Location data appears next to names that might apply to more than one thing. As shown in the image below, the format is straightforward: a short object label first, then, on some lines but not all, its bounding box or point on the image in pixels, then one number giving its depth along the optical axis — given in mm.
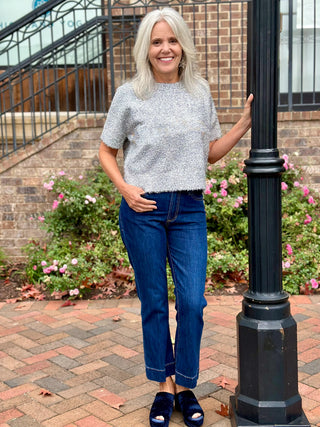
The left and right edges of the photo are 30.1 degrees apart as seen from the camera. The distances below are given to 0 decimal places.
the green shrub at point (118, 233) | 4957
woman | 2602
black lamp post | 2480
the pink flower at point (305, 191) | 5738
